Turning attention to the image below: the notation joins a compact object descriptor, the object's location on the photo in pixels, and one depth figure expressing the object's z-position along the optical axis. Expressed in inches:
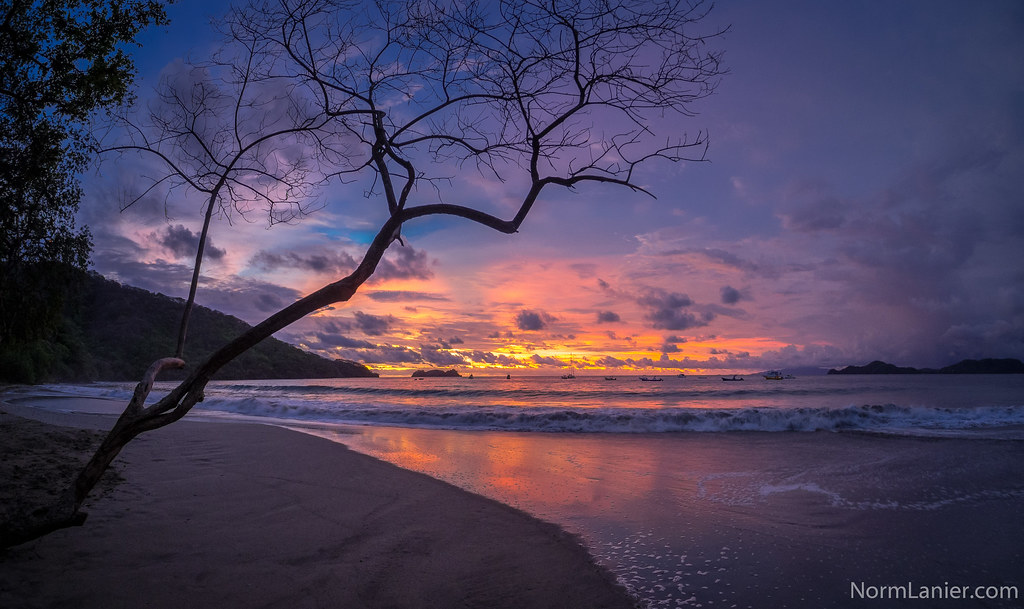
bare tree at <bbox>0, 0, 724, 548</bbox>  146.3
